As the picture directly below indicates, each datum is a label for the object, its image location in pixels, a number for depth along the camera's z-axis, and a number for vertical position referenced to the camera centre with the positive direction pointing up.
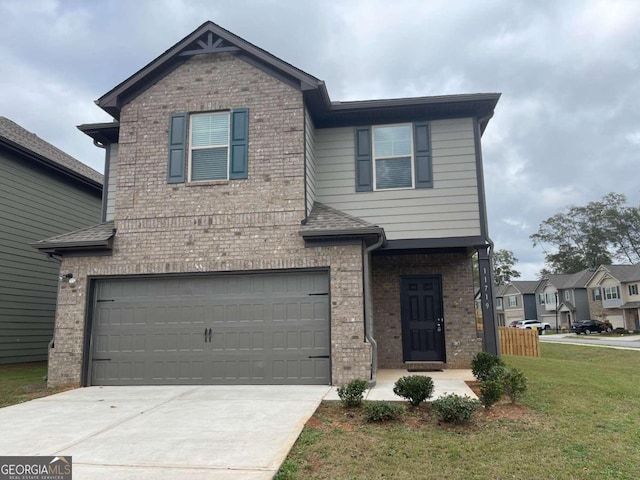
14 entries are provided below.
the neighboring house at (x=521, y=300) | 62.09 +1.33
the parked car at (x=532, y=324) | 52.66 -1.49
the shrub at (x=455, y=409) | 6.00 -1.19
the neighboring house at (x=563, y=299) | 52.22 +1.29
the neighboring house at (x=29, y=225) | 13.93 +2.69
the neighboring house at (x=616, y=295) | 45.34 +1.47
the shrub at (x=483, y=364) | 8.59 -0.94
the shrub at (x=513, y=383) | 7.06 -1.05
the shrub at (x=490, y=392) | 6.61 -1.10
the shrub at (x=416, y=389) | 6.81 -1.07
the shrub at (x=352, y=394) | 6.95 -1.16
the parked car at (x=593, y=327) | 43.75 -1.50
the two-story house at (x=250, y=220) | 9.47 +1.90
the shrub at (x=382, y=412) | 6.20 -1.26
